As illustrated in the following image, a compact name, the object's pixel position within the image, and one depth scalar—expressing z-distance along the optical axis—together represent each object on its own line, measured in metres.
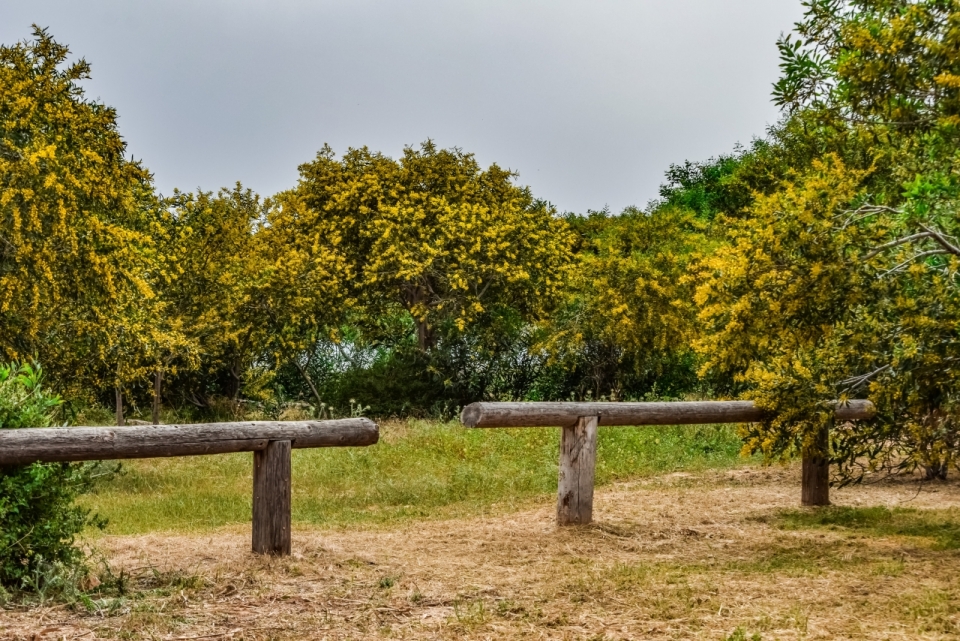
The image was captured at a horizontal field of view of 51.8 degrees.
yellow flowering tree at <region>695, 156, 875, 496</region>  6.96
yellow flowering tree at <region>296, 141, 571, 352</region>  22.73
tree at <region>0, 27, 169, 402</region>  11.53
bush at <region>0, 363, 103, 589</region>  5.48
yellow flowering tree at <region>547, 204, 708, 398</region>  21.44
